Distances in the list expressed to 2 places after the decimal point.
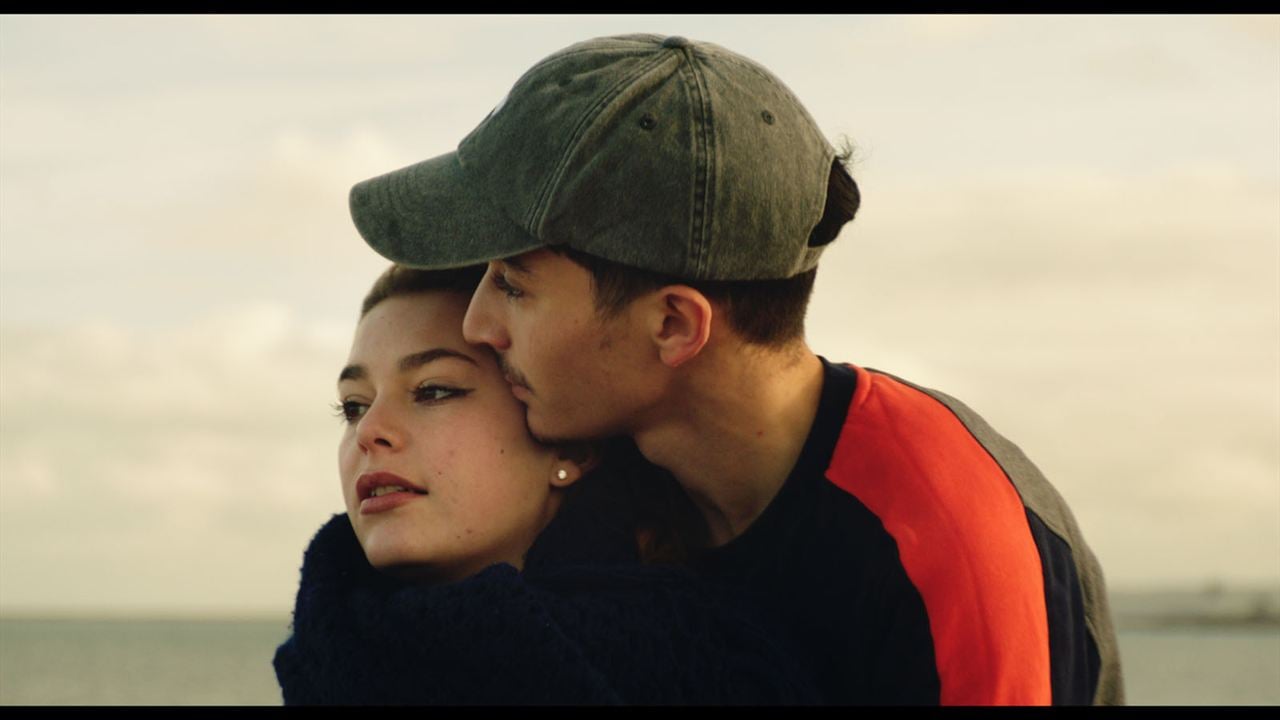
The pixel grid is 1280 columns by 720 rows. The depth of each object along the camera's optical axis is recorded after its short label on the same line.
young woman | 2.54
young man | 2.55
